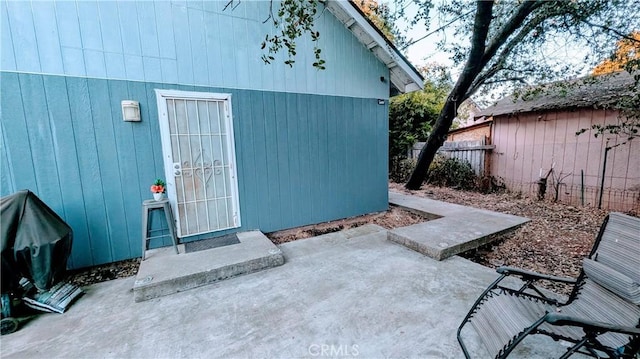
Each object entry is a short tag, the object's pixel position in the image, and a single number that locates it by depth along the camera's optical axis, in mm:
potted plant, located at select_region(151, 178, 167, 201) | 3115
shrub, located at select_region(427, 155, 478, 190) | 7398
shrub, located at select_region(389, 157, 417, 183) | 8802
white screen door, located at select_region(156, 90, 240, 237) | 3346
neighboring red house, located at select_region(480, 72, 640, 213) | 5074
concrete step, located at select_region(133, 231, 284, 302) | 2531
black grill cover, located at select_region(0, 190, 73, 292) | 2062
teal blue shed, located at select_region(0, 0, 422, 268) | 2768
